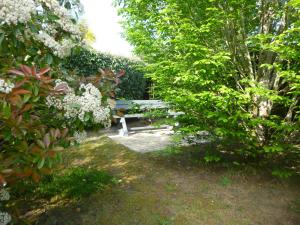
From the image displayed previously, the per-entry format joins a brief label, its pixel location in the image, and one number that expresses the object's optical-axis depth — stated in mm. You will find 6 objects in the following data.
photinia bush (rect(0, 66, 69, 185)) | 2156
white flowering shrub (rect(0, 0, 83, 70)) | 2463
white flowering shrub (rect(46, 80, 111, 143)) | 2721
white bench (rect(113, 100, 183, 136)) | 6571
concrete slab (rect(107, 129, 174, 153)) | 7324
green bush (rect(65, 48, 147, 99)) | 10398
